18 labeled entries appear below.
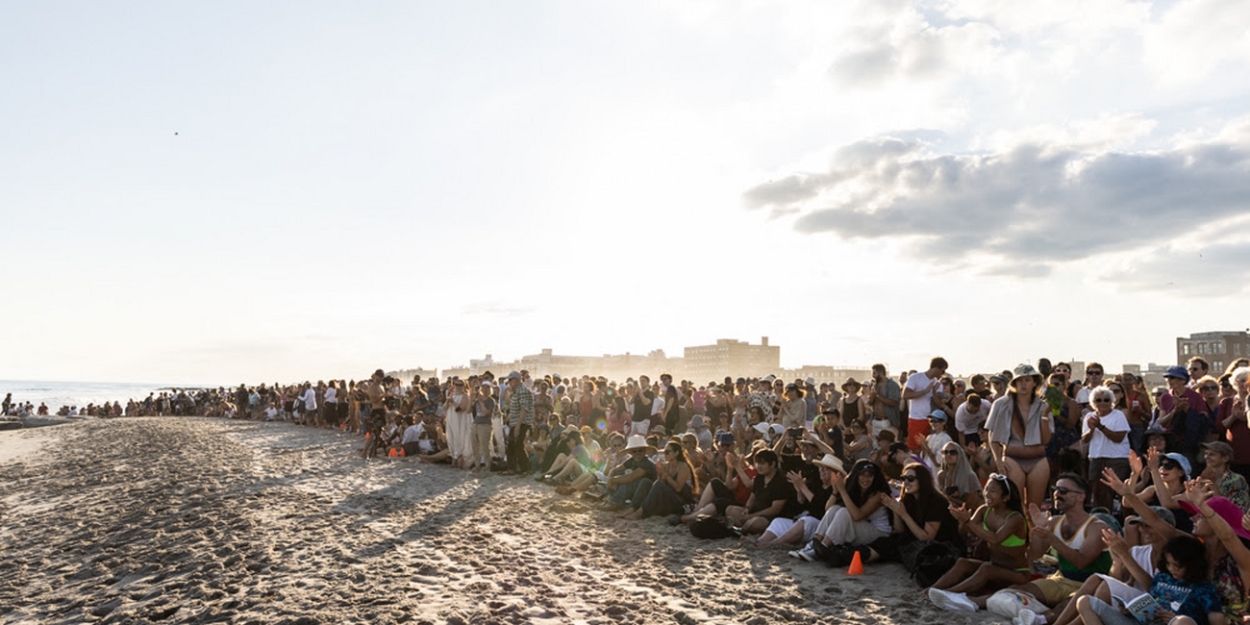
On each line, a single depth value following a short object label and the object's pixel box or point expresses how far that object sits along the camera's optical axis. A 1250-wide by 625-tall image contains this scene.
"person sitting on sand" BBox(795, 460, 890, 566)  7.66
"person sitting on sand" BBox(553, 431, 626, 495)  12.41
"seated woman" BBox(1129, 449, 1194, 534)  5.26
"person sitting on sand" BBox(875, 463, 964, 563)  7.05
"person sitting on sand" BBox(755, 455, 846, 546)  8.43
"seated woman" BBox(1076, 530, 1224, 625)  4.52
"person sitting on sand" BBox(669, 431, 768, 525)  9.68
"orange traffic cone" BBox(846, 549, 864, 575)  7.27
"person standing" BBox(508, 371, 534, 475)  14.62
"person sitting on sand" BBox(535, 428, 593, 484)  13.08
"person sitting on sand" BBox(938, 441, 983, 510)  7.55
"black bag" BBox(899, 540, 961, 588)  6.62
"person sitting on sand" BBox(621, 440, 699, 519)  10.38
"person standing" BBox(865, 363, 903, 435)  11.12
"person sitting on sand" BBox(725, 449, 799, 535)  9.01
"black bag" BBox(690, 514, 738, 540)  9.03
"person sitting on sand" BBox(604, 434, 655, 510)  10.93
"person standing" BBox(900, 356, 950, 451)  9.92
